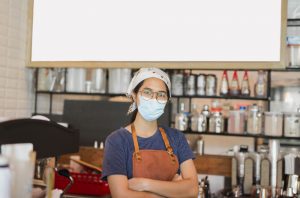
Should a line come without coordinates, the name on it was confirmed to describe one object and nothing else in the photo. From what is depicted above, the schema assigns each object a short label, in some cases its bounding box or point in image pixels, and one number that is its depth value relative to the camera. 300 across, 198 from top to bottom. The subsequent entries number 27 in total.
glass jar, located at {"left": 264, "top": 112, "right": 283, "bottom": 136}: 3.51
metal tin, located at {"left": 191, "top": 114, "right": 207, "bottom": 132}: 3.80
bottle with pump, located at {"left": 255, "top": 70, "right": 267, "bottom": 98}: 3.81
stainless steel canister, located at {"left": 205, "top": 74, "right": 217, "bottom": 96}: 3.90
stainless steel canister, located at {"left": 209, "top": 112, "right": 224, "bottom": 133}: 3.77
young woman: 2.00
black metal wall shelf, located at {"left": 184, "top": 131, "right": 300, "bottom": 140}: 3.54
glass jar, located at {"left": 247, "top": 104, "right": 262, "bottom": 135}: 3.62
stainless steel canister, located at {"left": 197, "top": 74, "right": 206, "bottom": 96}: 3.91
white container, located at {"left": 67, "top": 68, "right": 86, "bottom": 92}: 4.11
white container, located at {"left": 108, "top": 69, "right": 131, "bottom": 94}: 3.99
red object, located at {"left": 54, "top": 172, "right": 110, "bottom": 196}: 2.72
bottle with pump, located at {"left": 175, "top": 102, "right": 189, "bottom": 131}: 3.82
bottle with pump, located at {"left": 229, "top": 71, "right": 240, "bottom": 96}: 3.88
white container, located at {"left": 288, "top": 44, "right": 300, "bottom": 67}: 3.33
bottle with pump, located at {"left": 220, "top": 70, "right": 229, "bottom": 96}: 3.89
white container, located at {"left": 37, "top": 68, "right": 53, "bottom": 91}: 4.14
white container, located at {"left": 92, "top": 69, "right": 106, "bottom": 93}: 4.06
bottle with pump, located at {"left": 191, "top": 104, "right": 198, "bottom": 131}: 3.83
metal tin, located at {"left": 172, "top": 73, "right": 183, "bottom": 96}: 3.95
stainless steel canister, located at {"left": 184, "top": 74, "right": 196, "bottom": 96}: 3.93
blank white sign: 2.96
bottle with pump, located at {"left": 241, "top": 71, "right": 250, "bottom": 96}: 3.88
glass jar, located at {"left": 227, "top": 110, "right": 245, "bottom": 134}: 3.75
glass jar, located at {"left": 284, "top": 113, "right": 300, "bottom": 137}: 3.48
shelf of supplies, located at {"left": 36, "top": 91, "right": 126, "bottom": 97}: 4.05
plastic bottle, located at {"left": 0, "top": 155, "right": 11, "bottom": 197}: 1.13
